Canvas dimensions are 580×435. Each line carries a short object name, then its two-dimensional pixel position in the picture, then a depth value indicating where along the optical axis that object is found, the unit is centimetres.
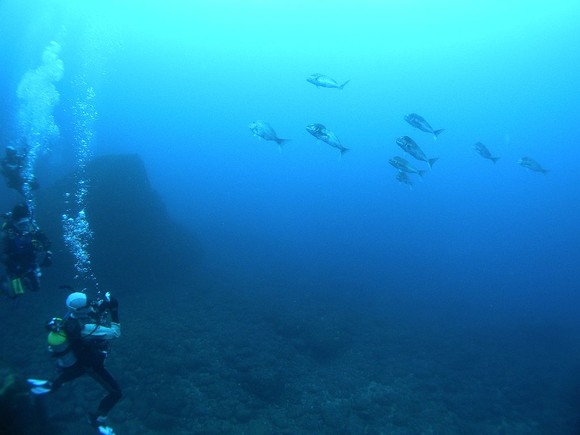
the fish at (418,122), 954
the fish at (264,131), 849
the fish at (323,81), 860
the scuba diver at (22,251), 741
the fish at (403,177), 1183
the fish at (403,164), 1030
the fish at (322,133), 805
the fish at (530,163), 1257
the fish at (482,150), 1202
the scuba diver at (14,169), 1070
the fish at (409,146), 897
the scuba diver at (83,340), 506
